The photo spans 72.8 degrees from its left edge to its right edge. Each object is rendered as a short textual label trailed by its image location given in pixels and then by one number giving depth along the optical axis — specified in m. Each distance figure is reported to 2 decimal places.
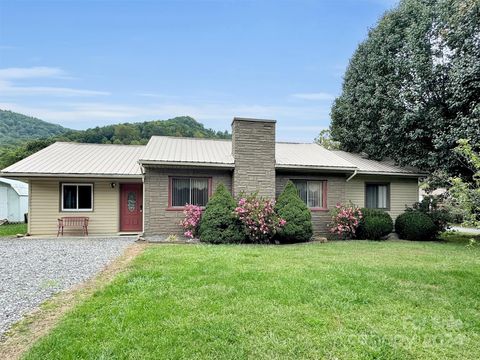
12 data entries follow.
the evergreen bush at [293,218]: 11.75
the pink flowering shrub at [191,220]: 12.01
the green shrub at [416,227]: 13.32
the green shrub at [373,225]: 12.98
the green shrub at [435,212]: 13.58
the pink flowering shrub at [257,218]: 11.39
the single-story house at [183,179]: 12.42
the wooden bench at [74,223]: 13.54
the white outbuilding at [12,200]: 20.64
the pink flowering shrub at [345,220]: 12.95
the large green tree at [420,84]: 12.00
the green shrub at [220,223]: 11.23
